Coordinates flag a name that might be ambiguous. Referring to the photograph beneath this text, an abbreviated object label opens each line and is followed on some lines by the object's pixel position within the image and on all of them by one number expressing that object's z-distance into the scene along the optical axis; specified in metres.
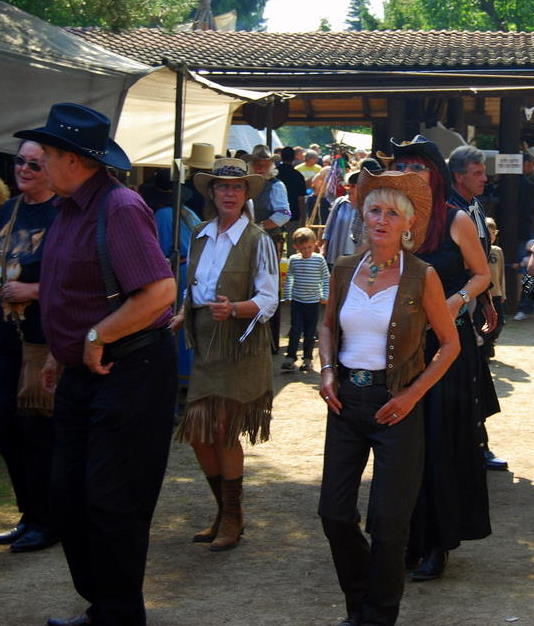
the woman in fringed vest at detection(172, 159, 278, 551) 5.69
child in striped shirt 11.22
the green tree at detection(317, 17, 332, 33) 77.39
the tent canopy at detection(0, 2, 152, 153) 6.85
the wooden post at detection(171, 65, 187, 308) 7.97
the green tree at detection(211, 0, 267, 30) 61.28
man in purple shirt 4.04
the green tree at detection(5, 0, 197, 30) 11.21
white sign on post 16.59
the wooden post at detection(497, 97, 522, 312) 16.91
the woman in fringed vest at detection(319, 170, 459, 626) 4.27
